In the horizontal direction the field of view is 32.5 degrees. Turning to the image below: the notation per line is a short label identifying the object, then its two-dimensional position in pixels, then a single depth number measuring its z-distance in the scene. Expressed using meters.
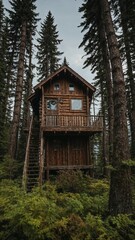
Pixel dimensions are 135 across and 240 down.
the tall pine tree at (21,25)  22.05
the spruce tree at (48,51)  33.25
